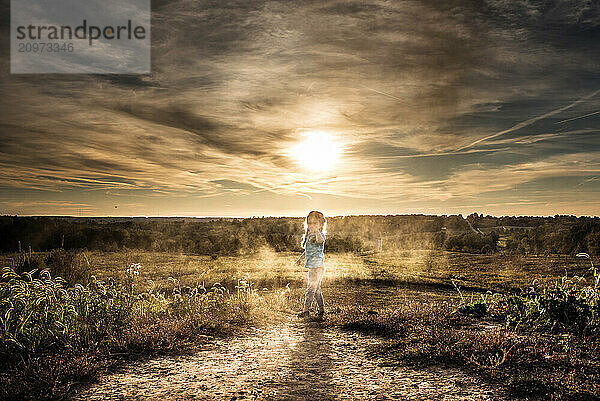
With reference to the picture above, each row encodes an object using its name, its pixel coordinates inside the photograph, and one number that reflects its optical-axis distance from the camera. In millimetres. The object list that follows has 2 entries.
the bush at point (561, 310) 8062
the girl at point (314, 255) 10422
